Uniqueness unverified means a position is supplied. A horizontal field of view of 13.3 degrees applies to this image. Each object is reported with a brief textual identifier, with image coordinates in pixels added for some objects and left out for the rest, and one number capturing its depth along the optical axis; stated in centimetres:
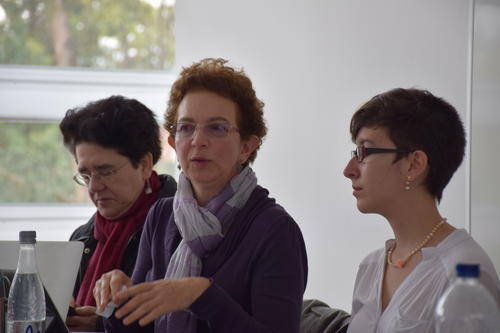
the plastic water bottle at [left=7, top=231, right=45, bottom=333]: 355
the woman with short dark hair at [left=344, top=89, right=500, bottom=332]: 373
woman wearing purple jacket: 367
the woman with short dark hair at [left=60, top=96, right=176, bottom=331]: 415
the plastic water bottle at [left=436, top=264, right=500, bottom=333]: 319
